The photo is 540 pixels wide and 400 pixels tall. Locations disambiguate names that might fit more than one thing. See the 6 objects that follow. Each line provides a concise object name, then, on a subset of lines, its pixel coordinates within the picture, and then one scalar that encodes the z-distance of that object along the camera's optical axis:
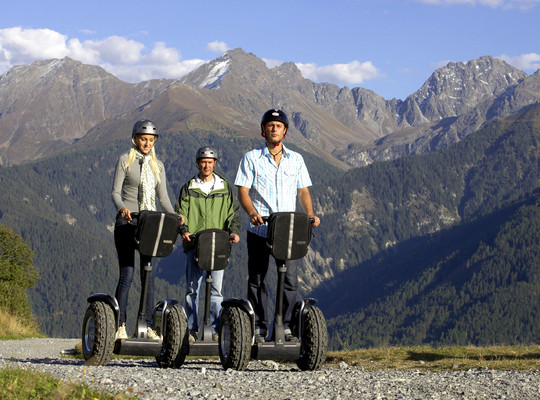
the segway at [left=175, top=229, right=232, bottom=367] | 10.77
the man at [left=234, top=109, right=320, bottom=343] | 10.53
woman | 10.95
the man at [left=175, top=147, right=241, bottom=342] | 11.63
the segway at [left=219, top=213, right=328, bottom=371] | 10.07
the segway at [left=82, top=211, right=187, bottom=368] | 10.55
